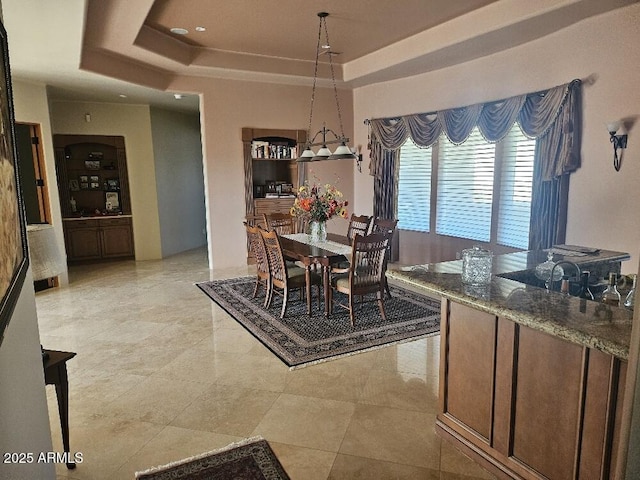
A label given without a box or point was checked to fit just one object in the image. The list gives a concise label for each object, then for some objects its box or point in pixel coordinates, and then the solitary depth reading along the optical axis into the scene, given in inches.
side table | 86.9
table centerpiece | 195.5
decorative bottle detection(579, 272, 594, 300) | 98.9
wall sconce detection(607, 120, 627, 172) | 155.7
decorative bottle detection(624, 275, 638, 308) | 82.6
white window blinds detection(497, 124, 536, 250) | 203.9
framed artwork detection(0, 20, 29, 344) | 48.1
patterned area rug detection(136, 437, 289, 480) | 89.7
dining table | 169.8
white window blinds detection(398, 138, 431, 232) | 264.5
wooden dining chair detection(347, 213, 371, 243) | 219.0
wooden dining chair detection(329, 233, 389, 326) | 165.5
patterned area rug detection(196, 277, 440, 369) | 150.7
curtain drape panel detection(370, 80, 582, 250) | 175.0
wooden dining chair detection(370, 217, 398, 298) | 204.5
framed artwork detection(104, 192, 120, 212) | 319.3
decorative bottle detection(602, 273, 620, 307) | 88.7
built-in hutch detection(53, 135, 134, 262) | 302.2
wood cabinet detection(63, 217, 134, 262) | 303.4
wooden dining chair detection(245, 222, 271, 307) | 188.1
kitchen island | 67.5
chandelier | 181.6
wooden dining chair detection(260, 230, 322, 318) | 174.9
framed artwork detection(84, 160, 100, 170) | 310.8
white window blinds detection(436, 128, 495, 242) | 227.5
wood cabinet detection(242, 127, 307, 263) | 275.1
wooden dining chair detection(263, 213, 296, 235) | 237.0
